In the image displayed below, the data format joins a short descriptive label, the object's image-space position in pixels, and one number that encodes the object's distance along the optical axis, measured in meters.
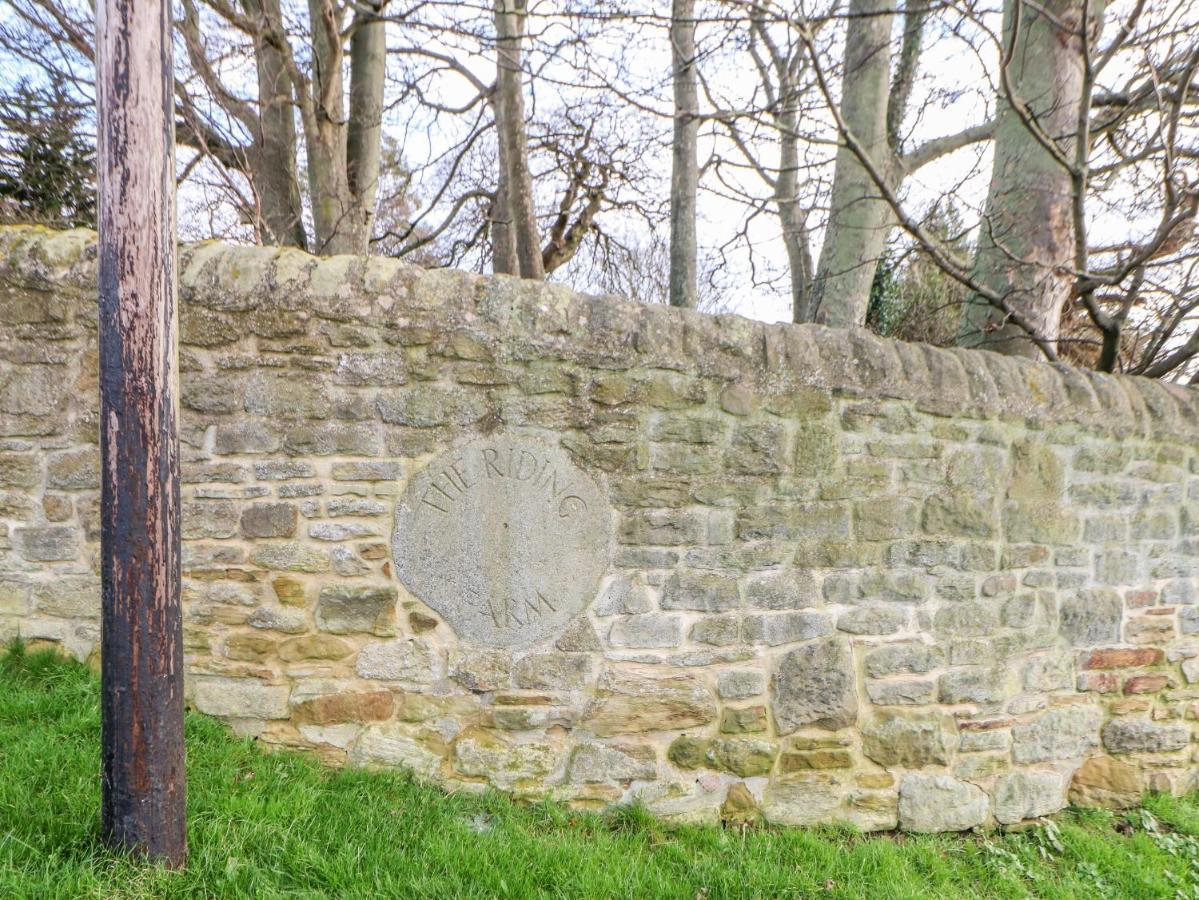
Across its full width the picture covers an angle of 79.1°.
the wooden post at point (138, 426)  1.93
